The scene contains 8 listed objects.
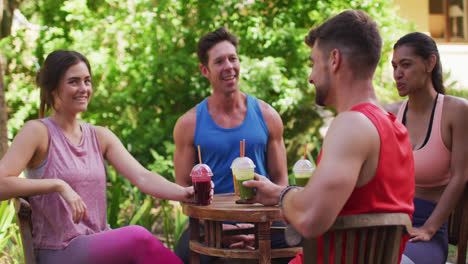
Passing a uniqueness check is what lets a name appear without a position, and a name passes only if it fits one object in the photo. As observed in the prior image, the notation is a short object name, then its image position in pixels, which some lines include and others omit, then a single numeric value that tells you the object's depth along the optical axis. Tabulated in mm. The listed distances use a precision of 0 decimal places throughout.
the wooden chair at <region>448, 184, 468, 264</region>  3035
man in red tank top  1784
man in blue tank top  3662
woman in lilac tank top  2809
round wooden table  2723
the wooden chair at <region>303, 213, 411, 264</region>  1924
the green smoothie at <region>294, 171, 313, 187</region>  2922
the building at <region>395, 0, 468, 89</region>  11672
